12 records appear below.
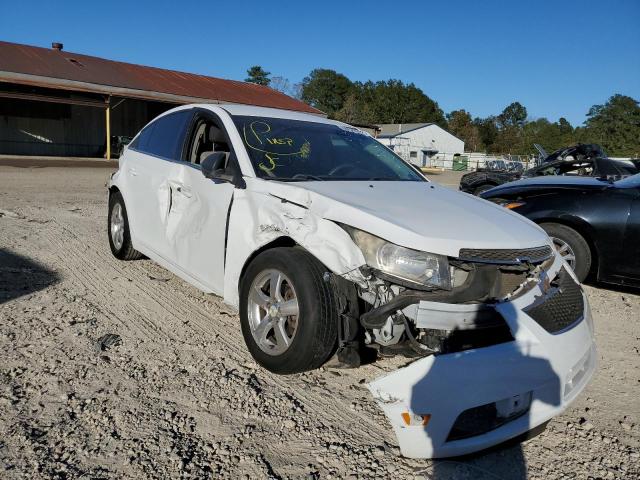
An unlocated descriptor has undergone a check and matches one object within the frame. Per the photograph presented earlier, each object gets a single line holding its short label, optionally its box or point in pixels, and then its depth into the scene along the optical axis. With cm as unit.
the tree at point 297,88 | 8831
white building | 5644
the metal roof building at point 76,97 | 2502
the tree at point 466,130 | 8162
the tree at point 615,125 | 6269
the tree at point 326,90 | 8819
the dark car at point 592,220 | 504
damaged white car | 238
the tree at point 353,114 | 6241
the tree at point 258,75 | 7638
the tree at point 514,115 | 11075
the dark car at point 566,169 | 965
